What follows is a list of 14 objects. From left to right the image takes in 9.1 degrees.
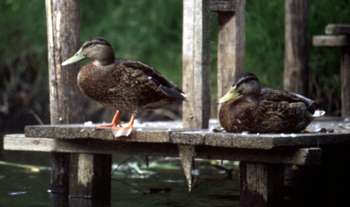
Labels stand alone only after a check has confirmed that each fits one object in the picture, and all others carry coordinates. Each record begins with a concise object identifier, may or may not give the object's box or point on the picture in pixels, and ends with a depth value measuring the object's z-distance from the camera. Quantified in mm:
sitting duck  16498
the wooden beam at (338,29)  21949
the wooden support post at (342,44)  22036
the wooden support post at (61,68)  18953
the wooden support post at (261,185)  16191
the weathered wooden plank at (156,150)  15891
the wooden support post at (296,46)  22548
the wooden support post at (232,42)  18573
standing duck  17112
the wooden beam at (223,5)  18433
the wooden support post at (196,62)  17565
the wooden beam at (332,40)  22239
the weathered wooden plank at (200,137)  15607
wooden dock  15855
